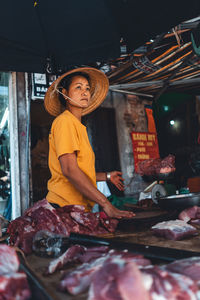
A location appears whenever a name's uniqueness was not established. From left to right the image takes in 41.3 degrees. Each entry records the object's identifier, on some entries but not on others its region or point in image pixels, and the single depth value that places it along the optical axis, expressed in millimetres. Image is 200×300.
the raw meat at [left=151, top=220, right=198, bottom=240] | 1942
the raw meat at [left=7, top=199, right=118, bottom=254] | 2067
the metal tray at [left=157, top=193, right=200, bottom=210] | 2512
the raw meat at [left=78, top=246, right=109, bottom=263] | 1460
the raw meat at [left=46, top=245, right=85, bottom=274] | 1337
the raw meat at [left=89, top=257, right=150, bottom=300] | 918
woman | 2549
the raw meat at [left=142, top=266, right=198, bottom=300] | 966
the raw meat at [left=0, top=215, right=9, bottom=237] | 2668
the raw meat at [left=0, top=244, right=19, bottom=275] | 1248
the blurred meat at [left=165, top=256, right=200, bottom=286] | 1120
